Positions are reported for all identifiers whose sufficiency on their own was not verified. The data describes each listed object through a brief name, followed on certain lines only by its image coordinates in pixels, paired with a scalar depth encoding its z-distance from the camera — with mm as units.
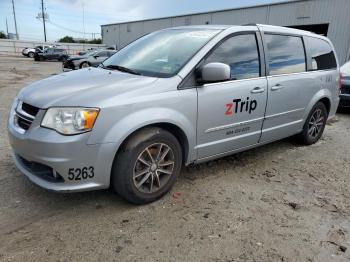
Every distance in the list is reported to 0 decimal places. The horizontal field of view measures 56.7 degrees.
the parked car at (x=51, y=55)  32781
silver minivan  2750
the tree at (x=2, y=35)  70125
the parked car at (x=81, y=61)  17453
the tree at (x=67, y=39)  76438
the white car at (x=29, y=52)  38438
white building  20594
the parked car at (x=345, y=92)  7953
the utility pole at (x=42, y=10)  68525
